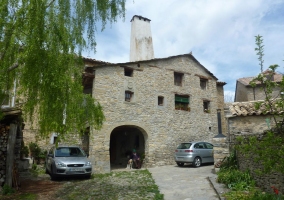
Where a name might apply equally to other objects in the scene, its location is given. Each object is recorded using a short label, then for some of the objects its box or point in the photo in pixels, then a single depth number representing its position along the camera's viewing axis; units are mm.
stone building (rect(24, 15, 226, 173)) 14508
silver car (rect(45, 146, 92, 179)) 10242
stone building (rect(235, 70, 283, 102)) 20859
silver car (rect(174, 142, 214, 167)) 13805
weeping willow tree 4922
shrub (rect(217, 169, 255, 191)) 7301
